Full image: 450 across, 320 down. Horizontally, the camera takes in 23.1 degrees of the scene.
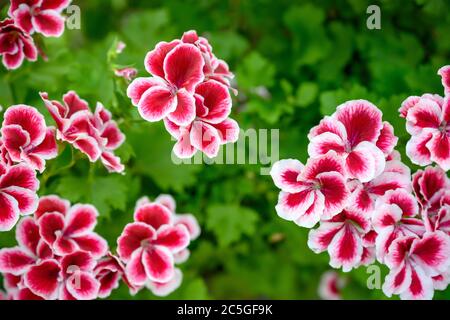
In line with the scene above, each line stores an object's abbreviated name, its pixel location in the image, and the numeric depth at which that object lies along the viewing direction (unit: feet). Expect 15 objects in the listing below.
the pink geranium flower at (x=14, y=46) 2.29
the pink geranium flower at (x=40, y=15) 2.28
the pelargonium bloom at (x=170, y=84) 2.10
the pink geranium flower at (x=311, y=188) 2.09
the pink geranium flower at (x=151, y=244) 2.26
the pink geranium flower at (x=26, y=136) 2.14
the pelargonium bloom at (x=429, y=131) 2.11
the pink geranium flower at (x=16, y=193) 2.13
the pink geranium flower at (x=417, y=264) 2.12
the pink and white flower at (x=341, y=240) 2.15
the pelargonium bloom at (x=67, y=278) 2.23
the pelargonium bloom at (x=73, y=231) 2.24
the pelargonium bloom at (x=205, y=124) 2.12
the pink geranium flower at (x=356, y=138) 2.08
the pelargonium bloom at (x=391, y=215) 2.10
